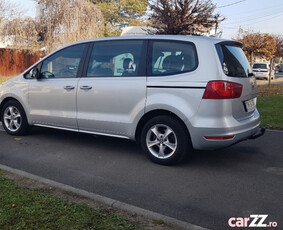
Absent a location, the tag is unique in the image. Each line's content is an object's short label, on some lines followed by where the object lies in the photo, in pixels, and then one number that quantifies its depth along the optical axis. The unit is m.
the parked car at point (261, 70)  30.61
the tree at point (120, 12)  42.31
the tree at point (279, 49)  35.00
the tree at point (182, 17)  14.78
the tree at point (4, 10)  25.83
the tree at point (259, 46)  24.08
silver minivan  4.55
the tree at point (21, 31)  23.17
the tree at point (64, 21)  23.22
